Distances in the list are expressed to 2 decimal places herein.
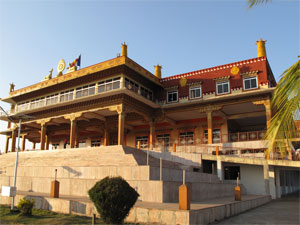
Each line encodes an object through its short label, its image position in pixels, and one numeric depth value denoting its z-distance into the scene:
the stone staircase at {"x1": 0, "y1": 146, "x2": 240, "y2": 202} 11.54
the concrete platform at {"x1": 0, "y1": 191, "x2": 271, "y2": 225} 8.32
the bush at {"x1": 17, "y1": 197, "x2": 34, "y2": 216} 9.86
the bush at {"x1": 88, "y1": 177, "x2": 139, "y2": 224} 7.20
